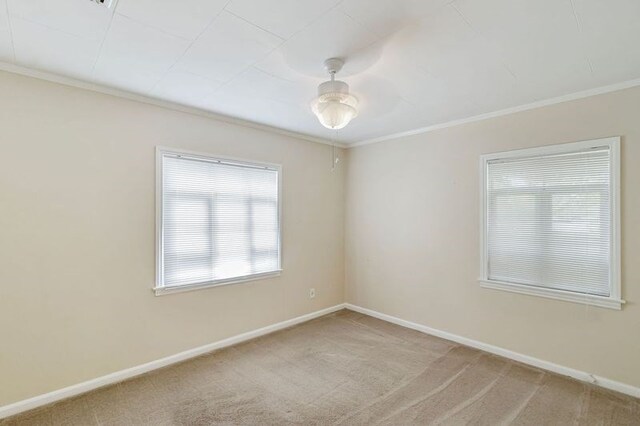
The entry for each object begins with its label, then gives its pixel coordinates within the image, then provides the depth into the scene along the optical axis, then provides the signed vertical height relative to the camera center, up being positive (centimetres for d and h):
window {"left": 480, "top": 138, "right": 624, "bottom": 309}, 265 -4
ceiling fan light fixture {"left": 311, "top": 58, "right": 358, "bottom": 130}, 215 +85
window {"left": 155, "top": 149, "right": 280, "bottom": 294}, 303 -6
